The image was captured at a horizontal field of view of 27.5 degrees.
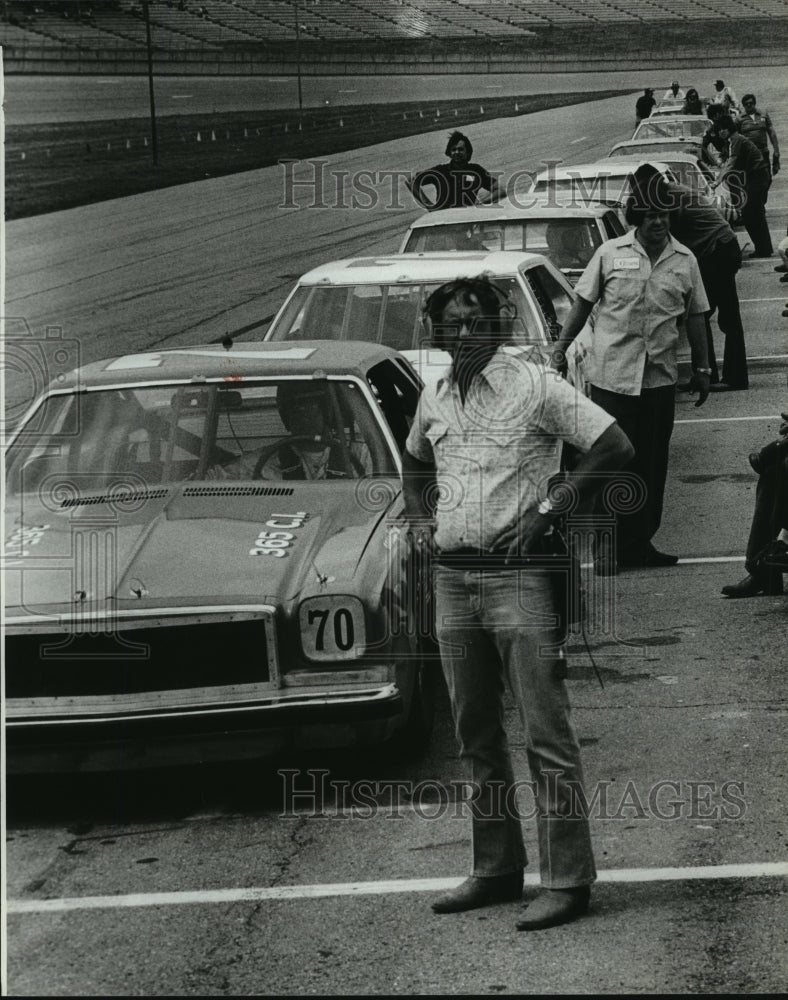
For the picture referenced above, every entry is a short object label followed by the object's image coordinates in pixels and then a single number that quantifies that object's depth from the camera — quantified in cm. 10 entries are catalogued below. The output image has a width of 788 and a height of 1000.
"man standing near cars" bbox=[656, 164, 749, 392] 1212
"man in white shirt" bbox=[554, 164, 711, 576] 781
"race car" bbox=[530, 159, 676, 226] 1555
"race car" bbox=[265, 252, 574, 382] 938
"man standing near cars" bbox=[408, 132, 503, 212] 1419
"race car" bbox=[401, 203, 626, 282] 1171
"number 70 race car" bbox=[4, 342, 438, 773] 524
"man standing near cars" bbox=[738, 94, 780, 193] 2108
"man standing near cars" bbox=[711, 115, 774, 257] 1878
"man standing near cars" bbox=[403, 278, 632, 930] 430
